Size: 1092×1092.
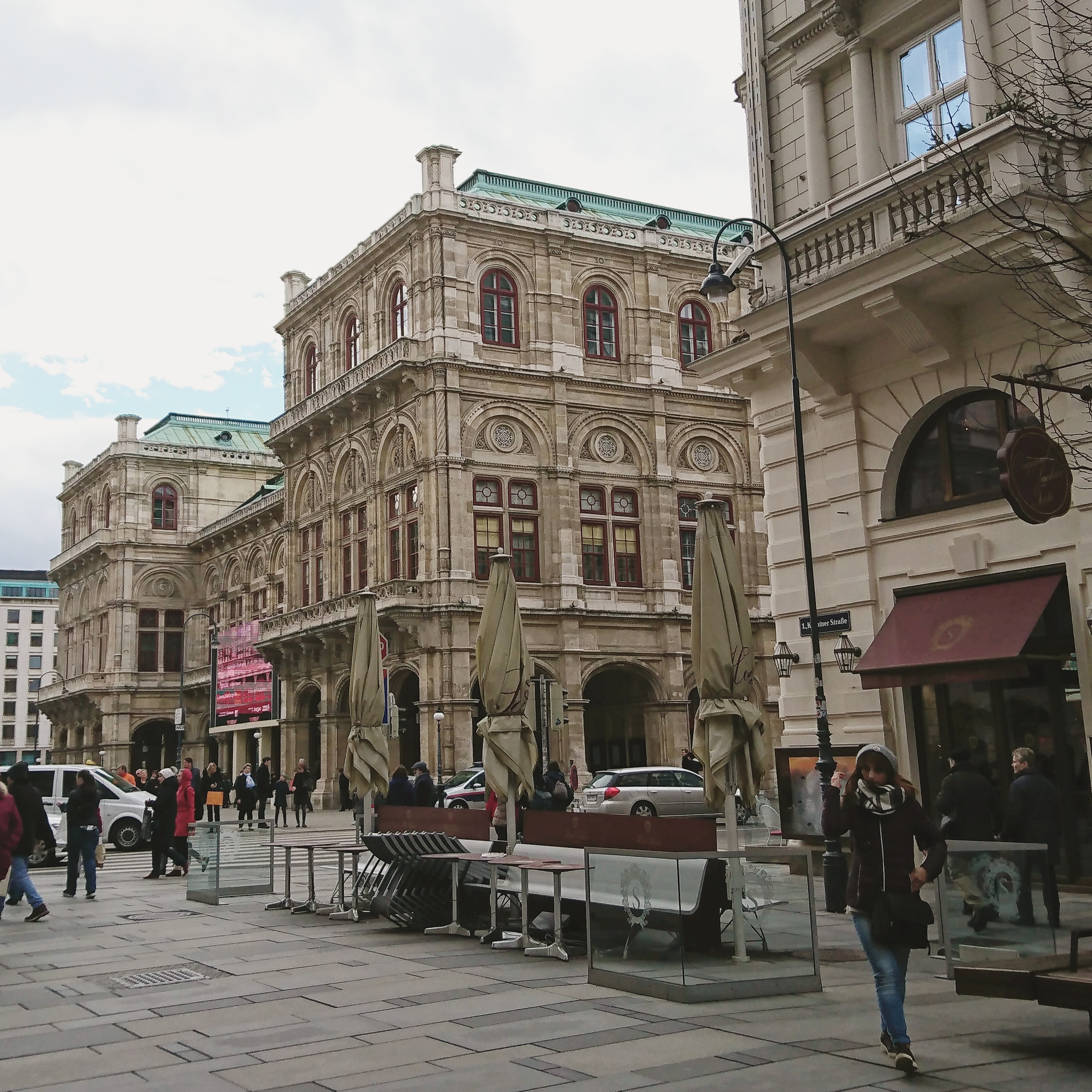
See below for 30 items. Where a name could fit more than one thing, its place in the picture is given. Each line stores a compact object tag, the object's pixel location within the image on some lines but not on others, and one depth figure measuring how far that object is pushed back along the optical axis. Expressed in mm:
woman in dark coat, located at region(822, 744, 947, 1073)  6426
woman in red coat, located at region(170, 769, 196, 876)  18984
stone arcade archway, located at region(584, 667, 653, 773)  42062
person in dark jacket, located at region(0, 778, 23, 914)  12219
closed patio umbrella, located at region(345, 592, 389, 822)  15672
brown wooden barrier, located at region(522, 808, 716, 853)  9297
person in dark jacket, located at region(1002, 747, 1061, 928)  10414
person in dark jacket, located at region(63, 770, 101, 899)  16234
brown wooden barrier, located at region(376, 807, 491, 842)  12812
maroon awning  12836
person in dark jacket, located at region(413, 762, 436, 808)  20219
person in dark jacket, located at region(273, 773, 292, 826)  32625
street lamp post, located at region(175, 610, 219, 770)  48625
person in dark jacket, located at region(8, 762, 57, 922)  13703
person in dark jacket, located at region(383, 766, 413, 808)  20250
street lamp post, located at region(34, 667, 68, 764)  70412
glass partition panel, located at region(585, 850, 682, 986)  8008
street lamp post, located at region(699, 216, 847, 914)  12195
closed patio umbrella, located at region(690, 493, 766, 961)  10359
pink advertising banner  49938
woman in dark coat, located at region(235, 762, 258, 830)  31500
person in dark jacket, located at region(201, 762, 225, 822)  25891
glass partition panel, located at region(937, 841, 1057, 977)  7355
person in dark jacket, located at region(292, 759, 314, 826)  32531
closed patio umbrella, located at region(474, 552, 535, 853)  12930
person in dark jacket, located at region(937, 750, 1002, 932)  10633
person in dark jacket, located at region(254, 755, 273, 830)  33344
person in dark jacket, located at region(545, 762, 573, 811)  21422
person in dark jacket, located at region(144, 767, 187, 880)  19031
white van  25656
